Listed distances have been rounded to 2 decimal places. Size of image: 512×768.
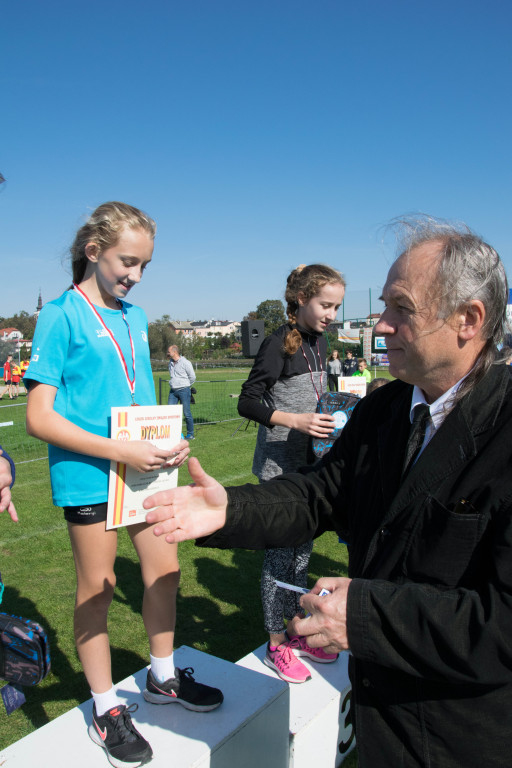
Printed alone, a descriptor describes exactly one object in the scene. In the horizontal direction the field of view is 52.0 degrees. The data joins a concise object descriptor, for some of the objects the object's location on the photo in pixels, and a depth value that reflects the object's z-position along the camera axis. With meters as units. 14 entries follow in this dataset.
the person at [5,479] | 1.72
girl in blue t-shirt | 1.94
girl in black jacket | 2.82
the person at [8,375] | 23.71
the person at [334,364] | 18.09
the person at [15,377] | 24.59
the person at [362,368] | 12.91
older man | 1.16
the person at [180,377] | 12.44
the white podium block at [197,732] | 1.86
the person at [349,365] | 15.65
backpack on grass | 1.58
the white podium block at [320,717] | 2.26
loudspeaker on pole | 8.63
